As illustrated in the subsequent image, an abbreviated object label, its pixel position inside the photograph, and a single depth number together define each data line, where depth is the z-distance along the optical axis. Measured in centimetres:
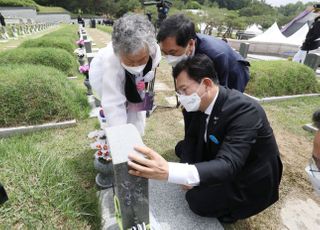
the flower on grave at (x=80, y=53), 472
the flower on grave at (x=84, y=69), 415
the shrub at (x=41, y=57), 552
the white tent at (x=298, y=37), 1844
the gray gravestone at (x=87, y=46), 523
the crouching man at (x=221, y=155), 142
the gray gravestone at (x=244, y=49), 900
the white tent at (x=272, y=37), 1872
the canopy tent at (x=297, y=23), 2526
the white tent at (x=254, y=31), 2973
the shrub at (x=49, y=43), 755
